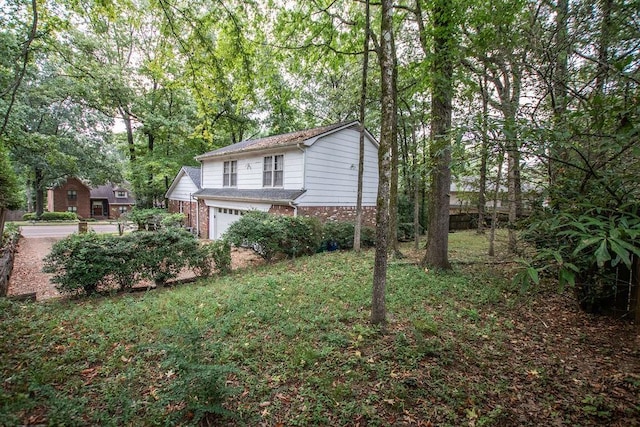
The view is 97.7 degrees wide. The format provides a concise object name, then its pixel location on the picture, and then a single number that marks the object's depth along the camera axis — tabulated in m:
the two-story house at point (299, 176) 11.45
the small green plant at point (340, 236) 10.81
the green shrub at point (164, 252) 6.87
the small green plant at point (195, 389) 2.38
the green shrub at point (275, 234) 8.89
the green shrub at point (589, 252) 1.84
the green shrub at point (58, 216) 27.52
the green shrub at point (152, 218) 17.28
